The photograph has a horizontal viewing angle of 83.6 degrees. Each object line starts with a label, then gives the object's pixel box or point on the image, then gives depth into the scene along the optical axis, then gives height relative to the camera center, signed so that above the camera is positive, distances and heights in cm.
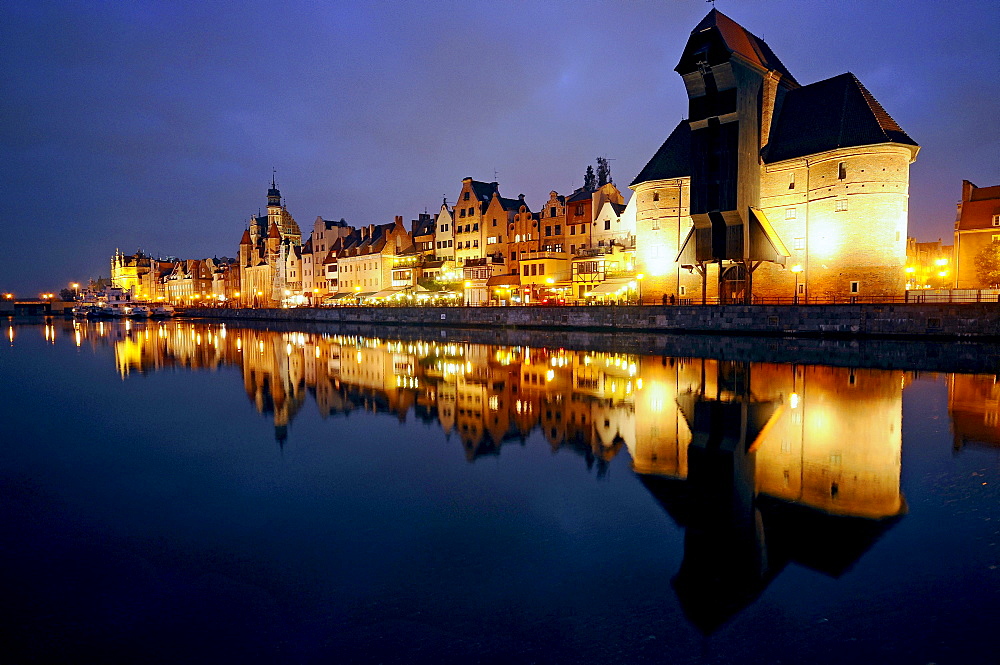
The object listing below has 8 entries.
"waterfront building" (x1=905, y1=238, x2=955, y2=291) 5788 +358
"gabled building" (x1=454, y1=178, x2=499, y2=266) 6028 +948
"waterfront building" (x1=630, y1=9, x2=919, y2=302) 3372 +758
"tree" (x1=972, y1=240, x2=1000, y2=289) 4541 +267
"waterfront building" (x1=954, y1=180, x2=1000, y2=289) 4641 +577
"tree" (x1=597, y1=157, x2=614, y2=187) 7725 +1852
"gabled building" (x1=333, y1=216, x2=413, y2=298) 7175 +656
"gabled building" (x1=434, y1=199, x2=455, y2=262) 6394 +823
